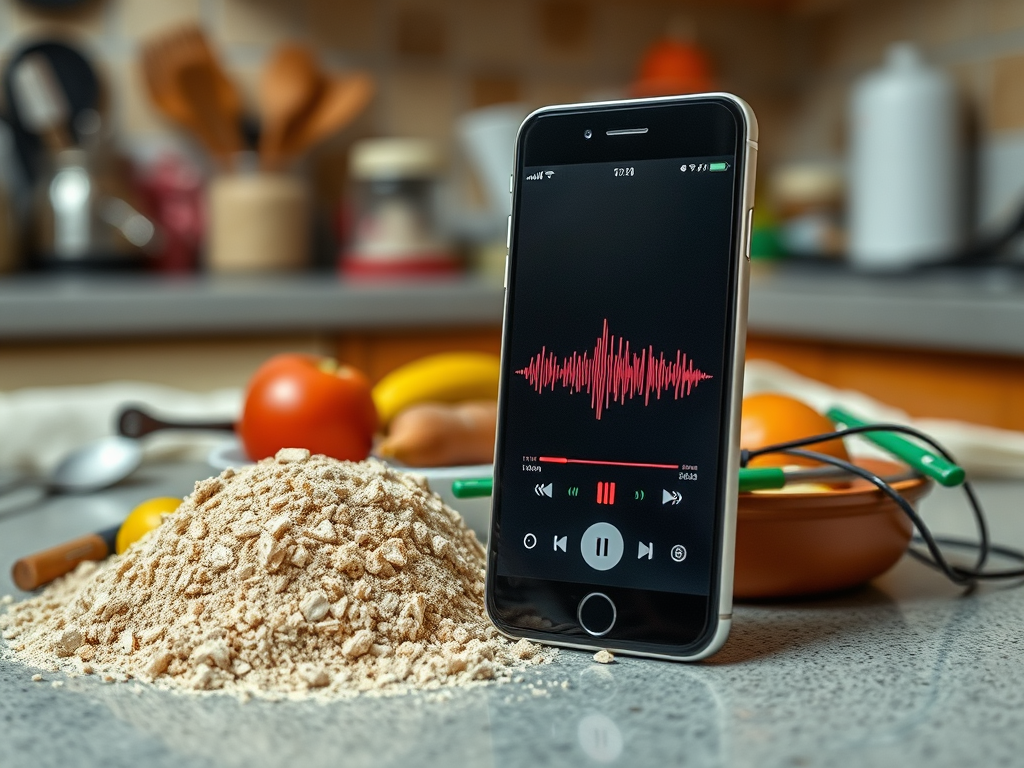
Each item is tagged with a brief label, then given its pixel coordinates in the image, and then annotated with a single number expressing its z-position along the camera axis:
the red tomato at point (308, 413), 0.75
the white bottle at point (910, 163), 1.98
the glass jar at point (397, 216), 2.13
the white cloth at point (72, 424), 1.03
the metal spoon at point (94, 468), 0.93
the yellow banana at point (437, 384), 0.95
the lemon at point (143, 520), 0.63
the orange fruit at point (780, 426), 0.64
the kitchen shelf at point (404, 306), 1.44
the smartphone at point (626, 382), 0.50
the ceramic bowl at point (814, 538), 0.56
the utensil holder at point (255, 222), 2.19
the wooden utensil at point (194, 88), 2.12
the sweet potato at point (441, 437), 0.75
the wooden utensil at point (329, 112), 2.25
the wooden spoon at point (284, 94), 2.24
